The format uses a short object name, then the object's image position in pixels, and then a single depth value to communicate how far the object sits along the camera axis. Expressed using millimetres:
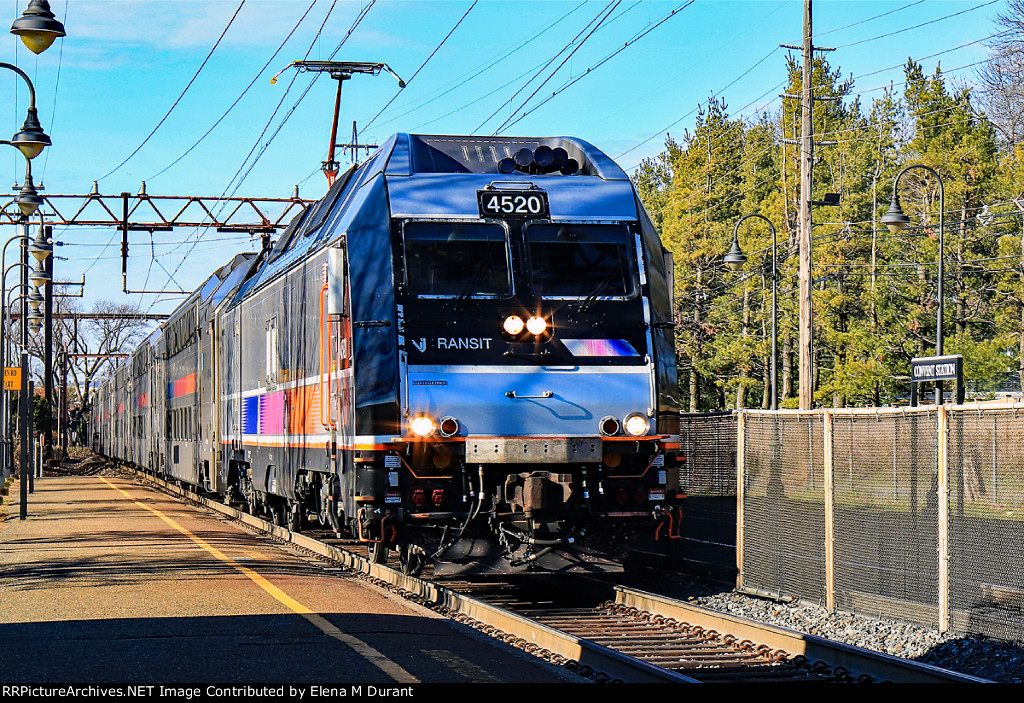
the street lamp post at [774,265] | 35625
